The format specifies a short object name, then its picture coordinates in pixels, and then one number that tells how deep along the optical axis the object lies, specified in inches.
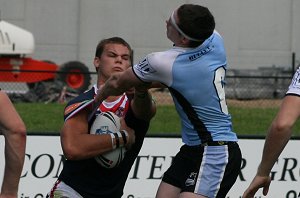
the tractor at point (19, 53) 1812.3
